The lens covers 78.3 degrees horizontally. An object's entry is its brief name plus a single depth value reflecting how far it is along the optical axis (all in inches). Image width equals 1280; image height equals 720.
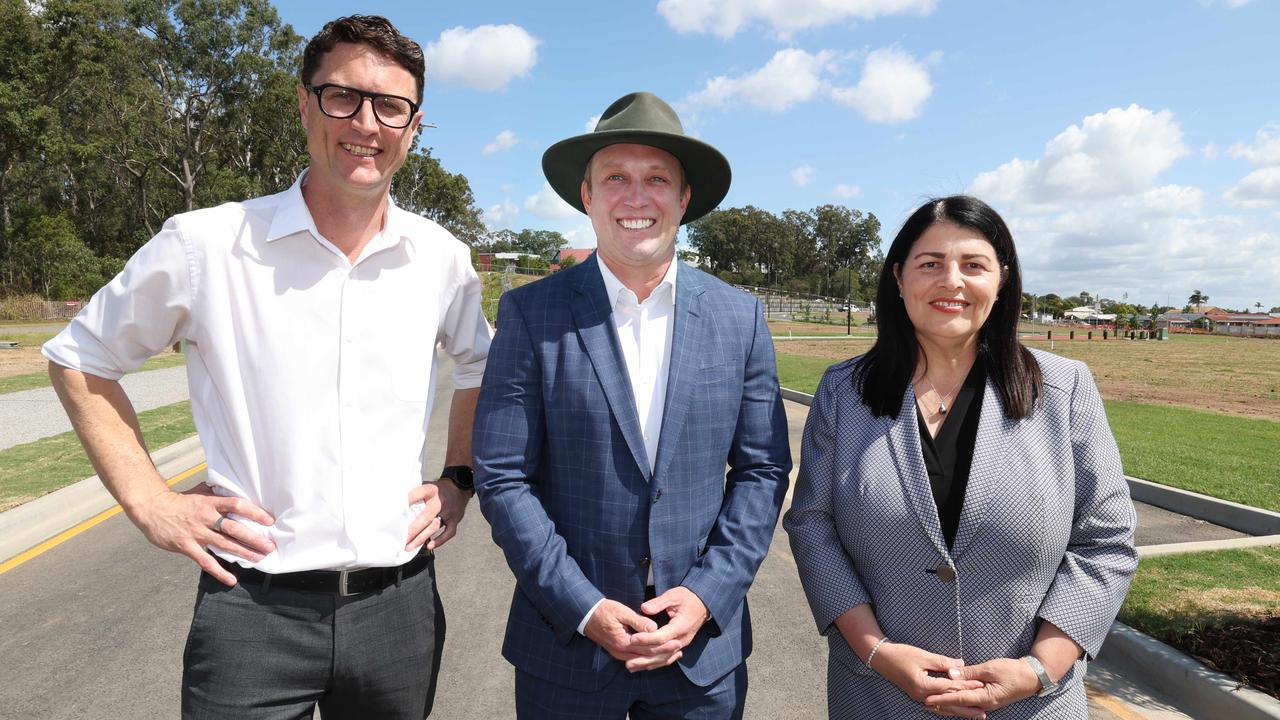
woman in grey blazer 85.0
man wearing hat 82.8
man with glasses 80.1
